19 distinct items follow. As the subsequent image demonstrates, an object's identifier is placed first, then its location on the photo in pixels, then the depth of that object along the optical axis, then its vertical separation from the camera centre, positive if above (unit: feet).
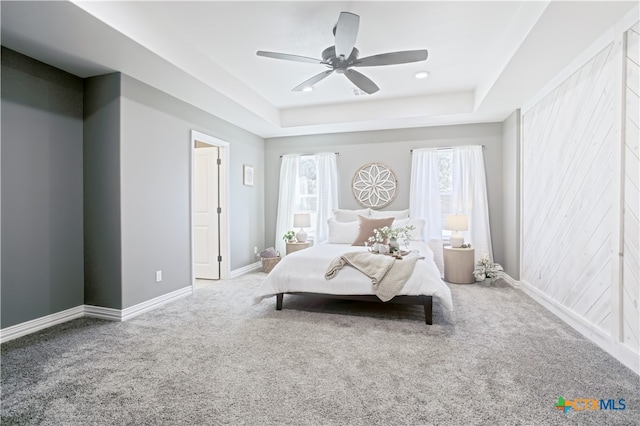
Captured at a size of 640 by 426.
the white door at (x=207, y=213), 16.47 -0.21
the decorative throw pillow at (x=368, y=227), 14.30 -0.82
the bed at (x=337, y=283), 9.75 -2.43
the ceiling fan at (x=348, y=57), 8.07 +4.40
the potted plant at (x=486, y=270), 14.47 -2.81
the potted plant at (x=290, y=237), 18.40 -1.62
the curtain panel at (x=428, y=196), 17.11 +0.71
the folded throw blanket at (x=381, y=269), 9.96 -1.95
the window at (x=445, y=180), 17.30 +1.60
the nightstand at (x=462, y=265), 15.17 -2.67
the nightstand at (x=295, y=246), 17.79 -2.08
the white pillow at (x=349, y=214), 16.86 -0.29
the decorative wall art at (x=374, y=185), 18.04 +1.37
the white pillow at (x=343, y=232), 15.25 -1.11
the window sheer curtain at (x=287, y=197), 19.45 +0.73
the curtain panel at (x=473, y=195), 16.37 +0.75
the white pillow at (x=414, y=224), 15.29 -0.76
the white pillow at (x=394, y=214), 16.21 -0.25
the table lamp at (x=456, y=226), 15.34 -0.81
